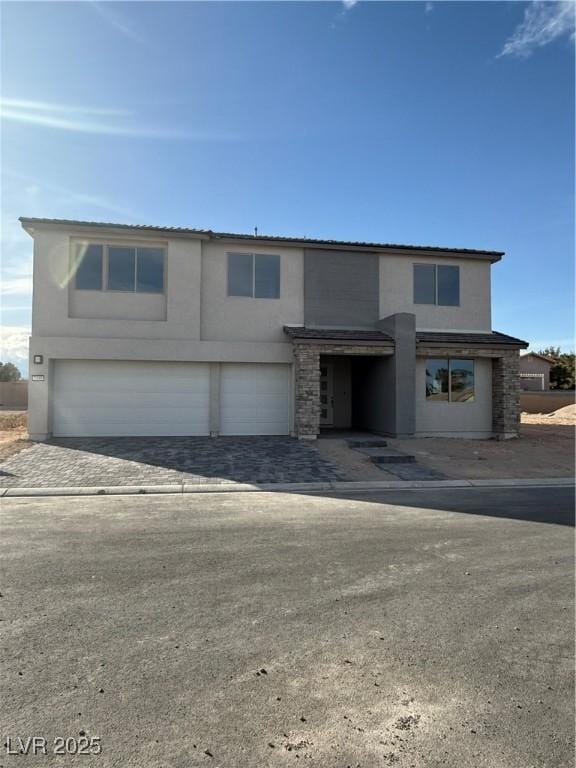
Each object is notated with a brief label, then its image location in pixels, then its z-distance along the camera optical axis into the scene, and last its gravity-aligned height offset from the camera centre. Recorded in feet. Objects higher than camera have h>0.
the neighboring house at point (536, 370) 160.66 +10.34
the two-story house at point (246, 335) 51.88 +7.19
